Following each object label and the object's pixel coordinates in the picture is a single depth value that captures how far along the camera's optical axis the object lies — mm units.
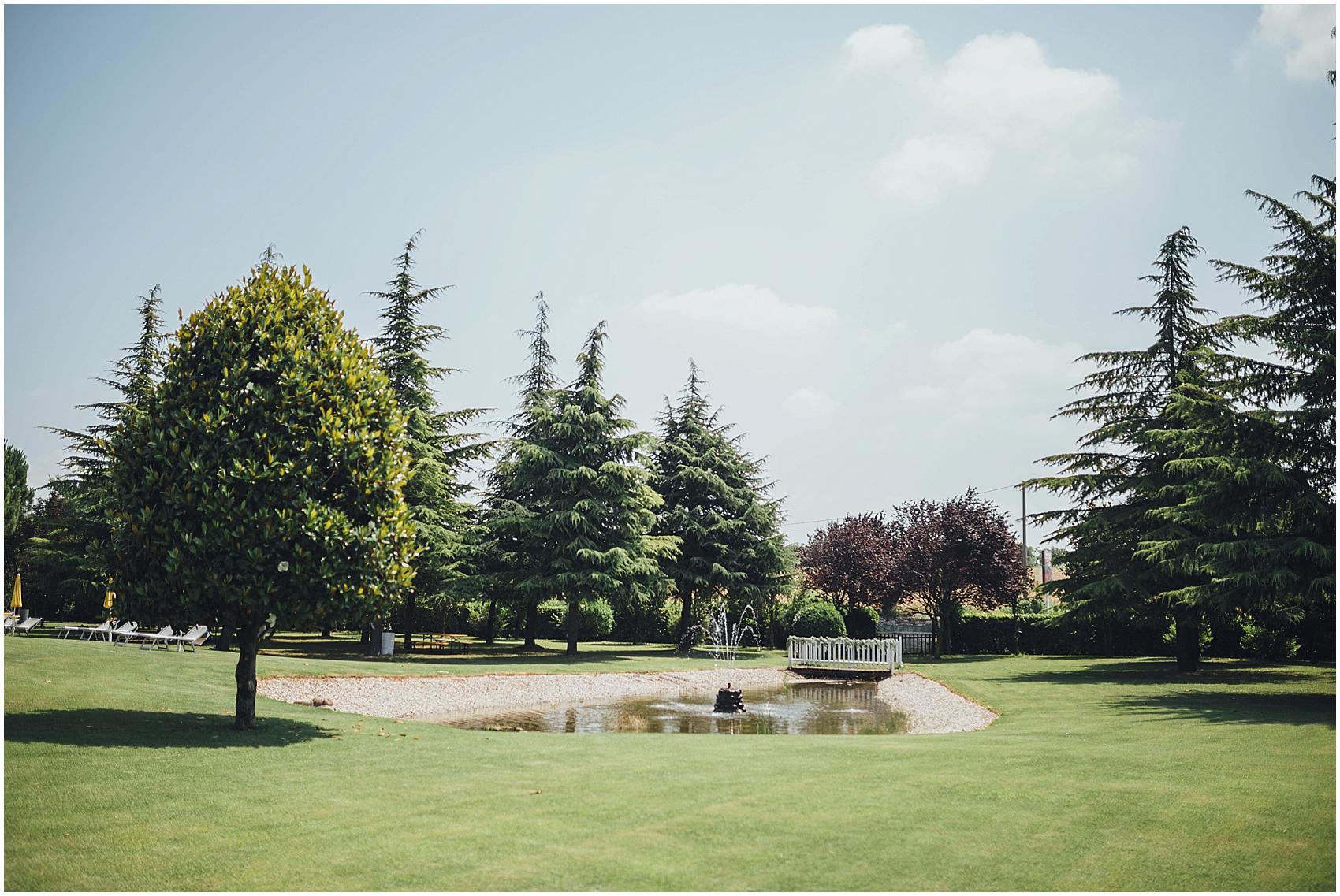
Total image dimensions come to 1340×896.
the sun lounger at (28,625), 24297
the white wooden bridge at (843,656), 27844
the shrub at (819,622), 35312
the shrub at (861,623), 38031
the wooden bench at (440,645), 32500
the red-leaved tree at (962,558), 35031
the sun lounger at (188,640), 24141
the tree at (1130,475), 25859
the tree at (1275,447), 17219
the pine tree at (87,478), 32750
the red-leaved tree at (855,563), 37281
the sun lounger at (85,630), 24906
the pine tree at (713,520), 36750
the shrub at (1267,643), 30203
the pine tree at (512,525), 31812
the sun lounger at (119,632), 24016
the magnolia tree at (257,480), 10945
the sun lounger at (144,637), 24578
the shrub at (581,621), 41156
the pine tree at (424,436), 29438
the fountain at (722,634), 35156
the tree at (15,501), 41281
